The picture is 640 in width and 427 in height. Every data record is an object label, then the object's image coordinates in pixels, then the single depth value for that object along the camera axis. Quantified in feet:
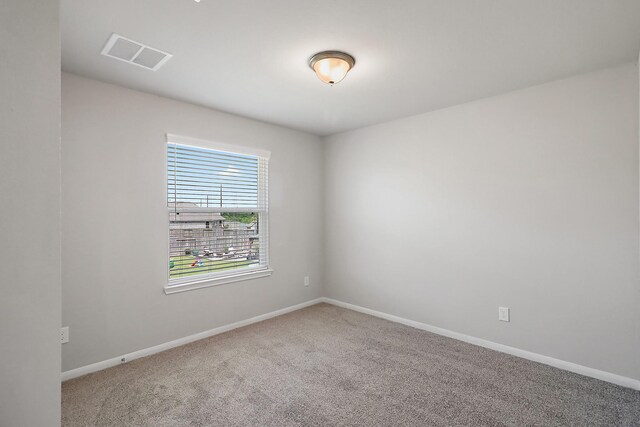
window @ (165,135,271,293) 10.58
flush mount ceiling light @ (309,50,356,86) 7.45
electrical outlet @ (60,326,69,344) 8.26
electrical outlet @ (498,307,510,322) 9.86
